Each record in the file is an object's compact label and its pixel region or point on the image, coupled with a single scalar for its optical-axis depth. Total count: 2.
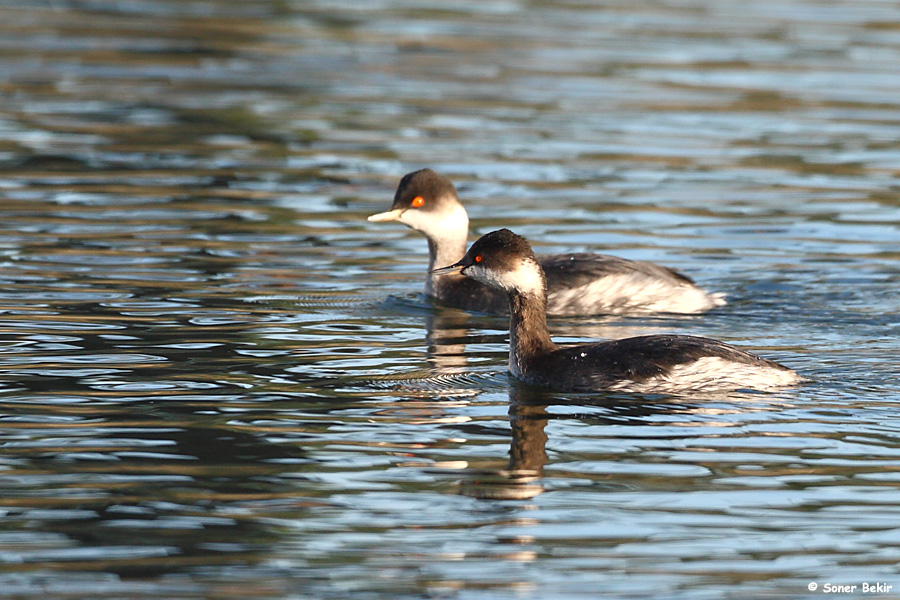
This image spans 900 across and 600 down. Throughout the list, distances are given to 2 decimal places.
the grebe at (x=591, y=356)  19.09
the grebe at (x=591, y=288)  24.67
